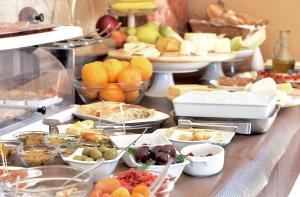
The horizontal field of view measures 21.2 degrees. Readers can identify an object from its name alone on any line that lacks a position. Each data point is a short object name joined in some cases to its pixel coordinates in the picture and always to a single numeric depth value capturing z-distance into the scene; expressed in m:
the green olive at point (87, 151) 1.77
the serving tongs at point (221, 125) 2.08
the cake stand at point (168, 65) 2.61
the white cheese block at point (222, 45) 2.85
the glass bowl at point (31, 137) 1.91
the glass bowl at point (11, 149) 1.83
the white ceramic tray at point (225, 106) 2.09
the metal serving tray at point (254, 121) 2.11
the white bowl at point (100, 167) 1.73
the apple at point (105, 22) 2.89
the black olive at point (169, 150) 1.76
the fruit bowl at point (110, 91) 2.39
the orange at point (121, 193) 1.52
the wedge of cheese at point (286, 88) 2.50
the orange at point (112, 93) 2.39
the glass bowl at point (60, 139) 1.88
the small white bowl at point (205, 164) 1.78
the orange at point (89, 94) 2.40
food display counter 1.71
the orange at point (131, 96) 2.43
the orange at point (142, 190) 1.53
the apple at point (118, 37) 2.89
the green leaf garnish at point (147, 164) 1.70
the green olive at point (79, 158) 1.74
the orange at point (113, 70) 2.41
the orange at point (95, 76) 2.38
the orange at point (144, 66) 2.48
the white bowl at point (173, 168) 1.72
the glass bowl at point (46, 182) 1.55
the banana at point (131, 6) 2.98
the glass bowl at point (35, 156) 1.79
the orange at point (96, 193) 1.55
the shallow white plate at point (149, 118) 2.16
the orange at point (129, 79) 2.40
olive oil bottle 3.10
